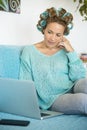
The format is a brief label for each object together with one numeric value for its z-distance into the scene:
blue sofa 1.97
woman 2.47
